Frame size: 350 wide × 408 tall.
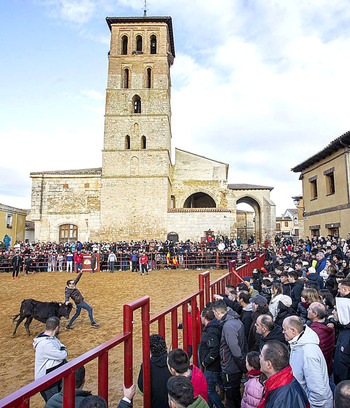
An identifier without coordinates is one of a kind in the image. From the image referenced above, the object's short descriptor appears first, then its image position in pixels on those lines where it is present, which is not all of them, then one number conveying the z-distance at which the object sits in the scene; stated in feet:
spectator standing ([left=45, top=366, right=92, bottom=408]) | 7.06
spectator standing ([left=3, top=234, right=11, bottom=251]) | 82.48
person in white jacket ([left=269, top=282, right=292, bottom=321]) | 15.06
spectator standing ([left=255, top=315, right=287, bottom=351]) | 11.59
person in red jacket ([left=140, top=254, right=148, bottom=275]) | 53.11
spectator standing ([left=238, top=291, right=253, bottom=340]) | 14.79
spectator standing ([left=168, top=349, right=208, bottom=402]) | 7.89
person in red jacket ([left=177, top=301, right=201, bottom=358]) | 12.53
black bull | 22.54
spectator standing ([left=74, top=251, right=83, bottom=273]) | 58.65
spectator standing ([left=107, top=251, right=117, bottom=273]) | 57.57
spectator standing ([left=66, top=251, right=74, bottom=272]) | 58.80
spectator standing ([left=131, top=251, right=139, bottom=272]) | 56.90
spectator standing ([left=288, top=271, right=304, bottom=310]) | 18.50
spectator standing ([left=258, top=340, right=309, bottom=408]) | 7.29
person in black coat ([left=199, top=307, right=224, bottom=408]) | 11.89
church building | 87.35
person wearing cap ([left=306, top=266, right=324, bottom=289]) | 22.49
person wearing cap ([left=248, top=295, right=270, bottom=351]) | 13.65
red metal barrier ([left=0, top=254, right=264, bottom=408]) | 4.37
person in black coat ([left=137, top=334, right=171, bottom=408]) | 7.81
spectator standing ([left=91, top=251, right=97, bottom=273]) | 58.01
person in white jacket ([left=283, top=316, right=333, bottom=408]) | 9.33
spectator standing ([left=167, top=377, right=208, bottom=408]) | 6.73
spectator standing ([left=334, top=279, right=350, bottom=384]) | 11.12
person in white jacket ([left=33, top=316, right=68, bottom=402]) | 11.88
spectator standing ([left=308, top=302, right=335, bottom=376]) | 11.74
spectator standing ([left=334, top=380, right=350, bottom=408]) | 6.19
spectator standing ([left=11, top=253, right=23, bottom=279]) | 52.34
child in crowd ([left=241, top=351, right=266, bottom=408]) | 9.42
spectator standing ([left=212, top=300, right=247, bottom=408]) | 11.56
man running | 24.47
